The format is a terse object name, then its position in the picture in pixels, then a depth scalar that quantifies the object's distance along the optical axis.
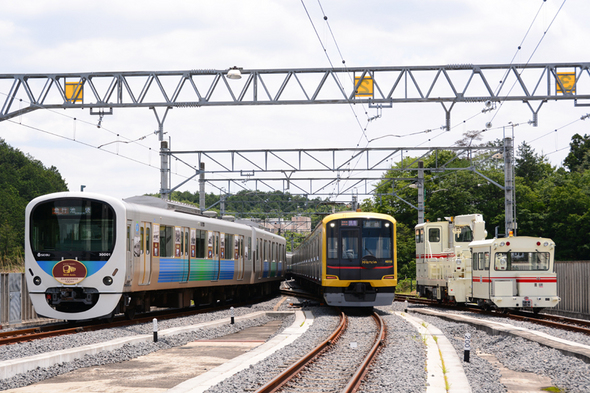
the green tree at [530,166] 90.12
